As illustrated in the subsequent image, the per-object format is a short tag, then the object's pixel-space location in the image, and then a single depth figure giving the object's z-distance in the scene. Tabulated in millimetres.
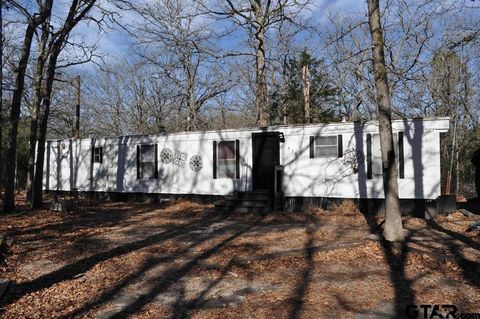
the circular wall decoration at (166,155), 14062
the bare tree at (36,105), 13367
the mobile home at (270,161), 10633
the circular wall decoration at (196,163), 13414
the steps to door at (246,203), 11733
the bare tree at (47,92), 12211
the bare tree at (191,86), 23969
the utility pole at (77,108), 20695
